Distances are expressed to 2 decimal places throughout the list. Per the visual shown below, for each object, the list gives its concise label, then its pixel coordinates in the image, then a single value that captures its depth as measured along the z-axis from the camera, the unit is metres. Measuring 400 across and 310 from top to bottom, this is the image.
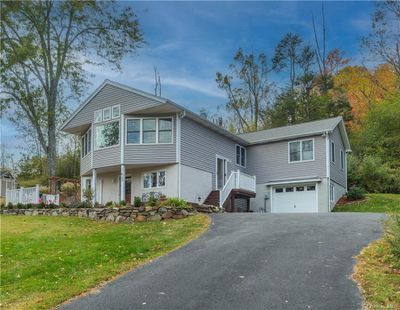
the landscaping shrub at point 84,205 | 19.05
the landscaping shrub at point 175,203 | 15.67
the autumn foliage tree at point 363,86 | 37.06
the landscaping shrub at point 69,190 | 28.56
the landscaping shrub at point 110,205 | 17.24
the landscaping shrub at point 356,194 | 24.75
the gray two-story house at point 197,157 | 19.80
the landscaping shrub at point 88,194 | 20.69
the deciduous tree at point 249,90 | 40.12
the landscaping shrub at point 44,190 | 27.29
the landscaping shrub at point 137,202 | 16.34
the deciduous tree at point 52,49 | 28.44
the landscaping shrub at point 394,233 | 7.41
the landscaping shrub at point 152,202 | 16.00
